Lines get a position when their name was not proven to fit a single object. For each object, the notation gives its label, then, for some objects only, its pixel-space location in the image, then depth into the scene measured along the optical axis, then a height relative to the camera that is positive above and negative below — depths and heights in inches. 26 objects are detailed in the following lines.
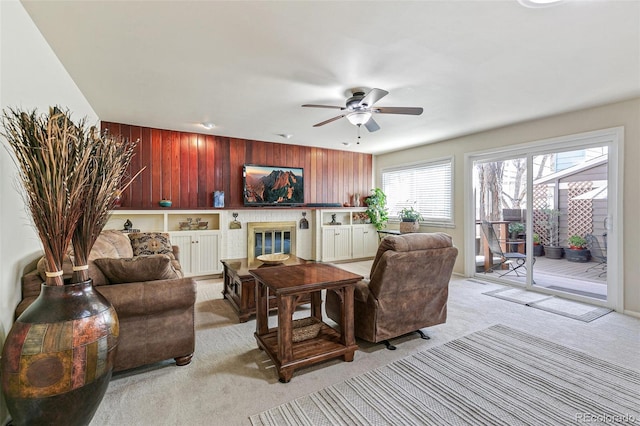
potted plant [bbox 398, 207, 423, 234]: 220.5 -8.4
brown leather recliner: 89.8 -25.1
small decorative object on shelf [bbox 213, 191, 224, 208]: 198.8 +8.9
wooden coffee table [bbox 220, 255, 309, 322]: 120.6 -32.6
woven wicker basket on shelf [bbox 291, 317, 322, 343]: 91.7 -39.3
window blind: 212.8 +16.9
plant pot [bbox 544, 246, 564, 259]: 156.9 -23.4
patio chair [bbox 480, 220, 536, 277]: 171.0 -27.6
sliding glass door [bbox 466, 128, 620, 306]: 141.0 -4.3
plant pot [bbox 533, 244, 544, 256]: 162.4 -23.0
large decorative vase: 53.0 -27.5
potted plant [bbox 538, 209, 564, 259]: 157.0 -13.7
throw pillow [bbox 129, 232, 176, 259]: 144.6 -15.6
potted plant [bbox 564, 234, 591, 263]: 148.2 -21.6
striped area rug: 65.6 -46.4
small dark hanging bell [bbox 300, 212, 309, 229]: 233.5 -8.7
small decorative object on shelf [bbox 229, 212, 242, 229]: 205.0 -7.9
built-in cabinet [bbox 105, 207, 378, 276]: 183.0 -15.4
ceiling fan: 110.9 +41.8
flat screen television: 213.9 +20.1
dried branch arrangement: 58.8 +7.3
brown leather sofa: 76.3 -24.5
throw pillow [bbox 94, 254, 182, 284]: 79.7 -15.2
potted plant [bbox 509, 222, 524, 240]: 170.4 -12.0
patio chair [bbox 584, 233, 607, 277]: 139.8 -21.2
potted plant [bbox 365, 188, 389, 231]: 260.2 +1.7
